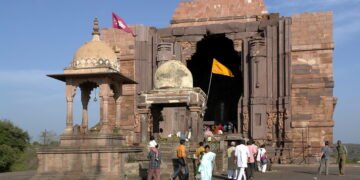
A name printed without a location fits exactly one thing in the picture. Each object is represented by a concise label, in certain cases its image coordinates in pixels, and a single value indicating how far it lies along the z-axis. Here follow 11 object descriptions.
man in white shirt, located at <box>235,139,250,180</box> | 15.05
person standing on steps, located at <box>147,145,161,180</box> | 14.68
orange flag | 27.95
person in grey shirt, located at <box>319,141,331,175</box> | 19.44
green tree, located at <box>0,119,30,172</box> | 34.51
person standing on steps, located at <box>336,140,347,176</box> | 19.39
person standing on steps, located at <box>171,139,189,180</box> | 15.15
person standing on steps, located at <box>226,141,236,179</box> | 16.12
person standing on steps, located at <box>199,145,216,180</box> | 13.85
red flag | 29.23
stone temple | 19.12
